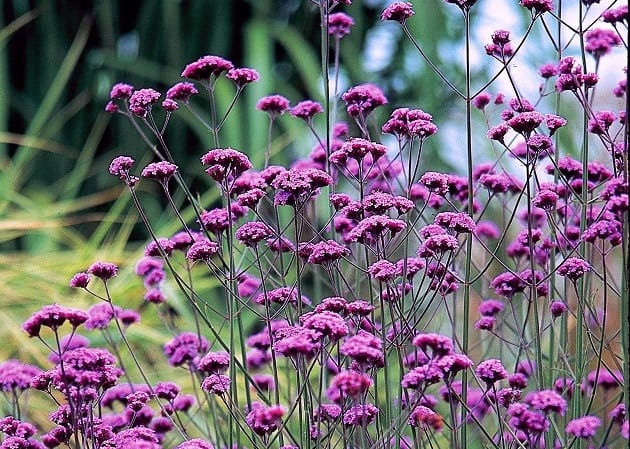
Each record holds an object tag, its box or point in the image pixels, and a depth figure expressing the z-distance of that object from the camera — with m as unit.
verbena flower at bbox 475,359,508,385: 2.95
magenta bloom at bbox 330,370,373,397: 2.83
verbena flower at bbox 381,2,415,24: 3.08
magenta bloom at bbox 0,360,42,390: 3.03
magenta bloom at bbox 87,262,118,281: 3.08
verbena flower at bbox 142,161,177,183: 3.04
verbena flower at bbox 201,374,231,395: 2.98
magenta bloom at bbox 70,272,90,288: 3.07
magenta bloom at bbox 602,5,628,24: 3.03
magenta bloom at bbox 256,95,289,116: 3.18
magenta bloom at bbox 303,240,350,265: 3.00
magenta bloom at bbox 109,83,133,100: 3.14
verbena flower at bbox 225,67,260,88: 3.12
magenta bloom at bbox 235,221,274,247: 3.03
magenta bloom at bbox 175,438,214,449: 2.89
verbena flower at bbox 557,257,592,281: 2.99
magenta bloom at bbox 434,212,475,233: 2.99
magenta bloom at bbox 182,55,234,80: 3.09
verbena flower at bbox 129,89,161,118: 3.08
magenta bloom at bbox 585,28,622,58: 3.15
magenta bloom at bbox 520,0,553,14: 3.03
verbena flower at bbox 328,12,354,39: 3.22
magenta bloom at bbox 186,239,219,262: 3.04
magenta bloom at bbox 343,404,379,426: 2.97
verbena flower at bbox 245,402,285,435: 2.83
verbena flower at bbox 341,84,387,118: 3.12
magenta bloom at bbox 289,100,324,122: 3.18
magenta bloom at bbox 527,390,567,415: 2.84
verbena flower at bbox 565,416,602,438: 2.82
